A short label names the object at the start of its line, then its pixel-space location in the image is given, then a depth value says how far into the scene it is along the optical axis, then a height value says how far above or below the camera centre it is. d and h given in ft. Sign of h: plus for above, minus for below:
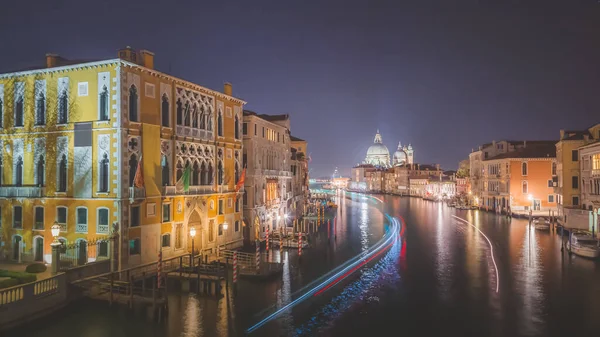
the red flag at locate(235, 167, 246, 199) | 117.50 -0.42
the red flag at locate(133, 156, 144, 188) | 82.08 +0.78
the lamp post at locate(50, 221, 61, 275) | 69.05 -10.68
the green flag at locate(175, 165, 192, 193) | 95.45 -0.03
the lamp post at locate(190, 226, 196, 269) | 88.97 -15.44
